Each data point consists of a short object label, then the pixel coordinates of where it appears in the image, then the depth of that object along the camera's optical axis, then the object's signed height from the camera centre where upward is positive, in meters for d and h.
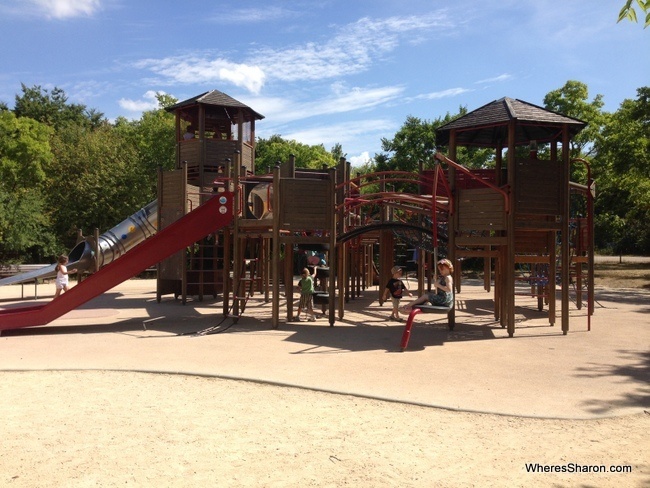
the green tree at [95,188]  34.56 +4.61
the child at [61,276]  15.56 -0.33
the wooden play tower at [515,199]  11.98 +1.32
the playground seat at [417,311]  10.19 -0.85
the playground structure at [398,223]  12.14 +1.07
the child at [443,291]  10.73 -0.52
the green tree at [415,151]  38.38 +7.43
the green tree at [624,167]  28.50 +4.94
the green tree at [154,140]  37.53 +8.74
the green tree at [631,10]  4.98 +2.15
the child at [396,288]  13.87 -0.59
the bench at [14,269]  26.69 -0.20
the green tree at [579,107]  37.59 +10.10
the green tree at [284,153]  51.01 +10.70
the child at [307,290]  14.17 -0.64
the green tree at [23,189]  30.54 +4.94
